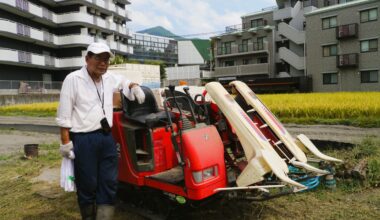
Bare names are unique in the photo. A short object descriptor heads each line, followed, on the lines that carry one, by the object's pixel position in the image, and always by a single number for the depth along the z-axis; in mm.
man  3277
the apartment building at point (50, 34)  32656
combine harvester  3350
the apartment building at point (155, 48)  71488
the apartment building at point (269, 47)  34969
